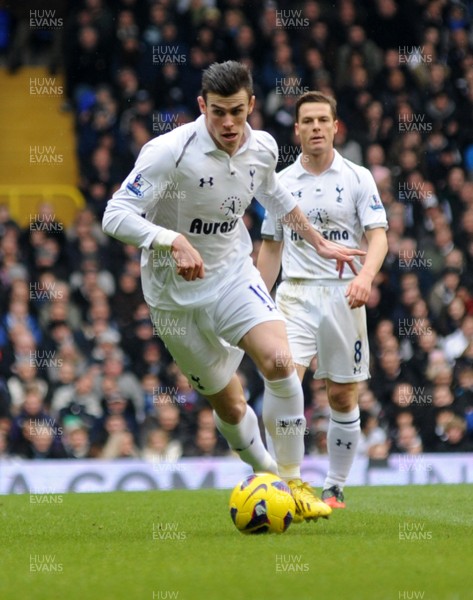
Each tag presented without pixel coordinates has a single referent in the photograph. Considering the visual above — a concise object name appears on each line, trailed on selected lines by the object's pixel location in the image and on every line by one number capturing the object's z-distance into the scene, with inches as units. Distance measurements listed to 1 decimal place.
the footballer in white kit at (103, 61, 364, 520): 597.0
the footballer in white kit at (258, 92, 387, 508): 740.6
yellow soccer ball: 582.2
